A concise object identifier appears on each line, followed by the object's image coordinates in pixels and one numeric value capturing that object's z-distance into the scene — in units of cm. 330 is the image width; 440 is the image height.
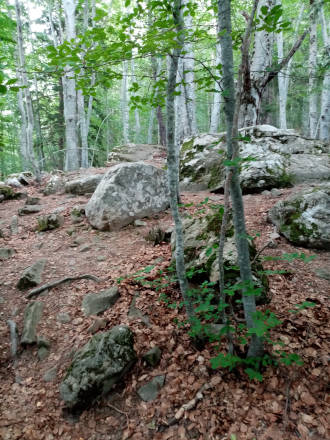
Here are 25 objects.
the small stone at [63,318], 359
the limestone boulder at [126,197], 569
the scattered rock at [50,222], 612
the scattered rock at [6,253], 508
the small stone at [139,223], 574
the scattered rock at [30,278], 423
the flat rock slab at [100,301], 363
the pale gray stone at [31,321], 334
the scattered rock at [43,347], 320
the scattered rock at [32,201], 787
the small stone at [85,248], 511
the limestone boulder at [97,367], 254
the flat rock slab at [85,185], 799
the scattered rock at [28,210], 725
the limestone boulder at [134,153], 1390
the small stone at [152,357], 283
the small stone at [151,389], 257
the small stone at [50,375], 292
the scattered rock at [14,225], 627
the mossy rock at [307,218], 391
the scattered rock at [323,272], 344
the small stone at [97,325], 331
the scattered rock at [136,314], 332
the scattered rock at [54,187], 883
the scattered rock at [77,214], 620
